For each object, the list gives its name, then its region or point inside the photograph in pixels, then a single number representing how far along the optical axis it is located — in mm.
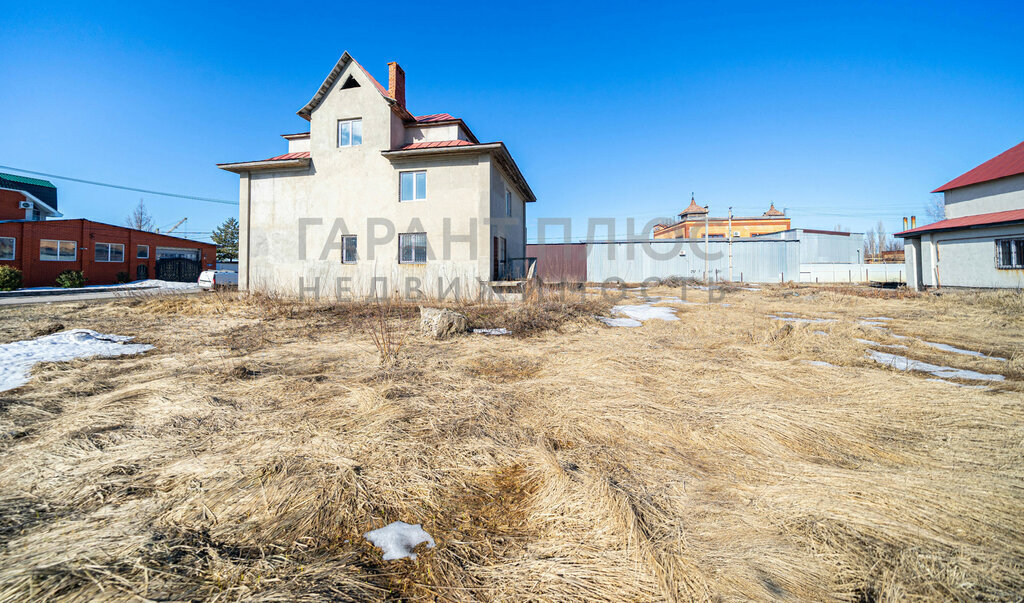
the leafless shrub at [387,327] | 5672
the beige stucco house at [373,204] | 13203
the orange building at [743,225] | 54156
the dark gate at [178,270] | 28016
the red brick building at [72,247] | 21688
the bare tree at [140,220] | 50938
